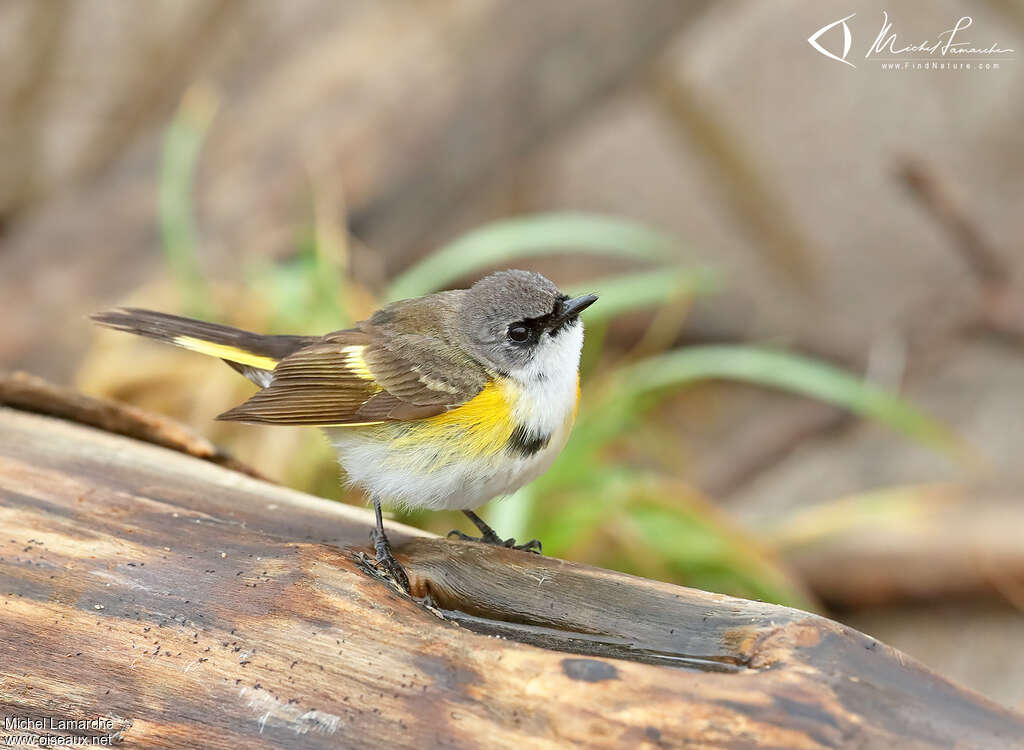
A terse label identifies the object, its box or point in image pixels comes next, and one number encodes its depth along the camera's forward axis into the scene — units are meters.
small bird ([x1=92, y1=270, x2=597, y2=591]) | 6.13
